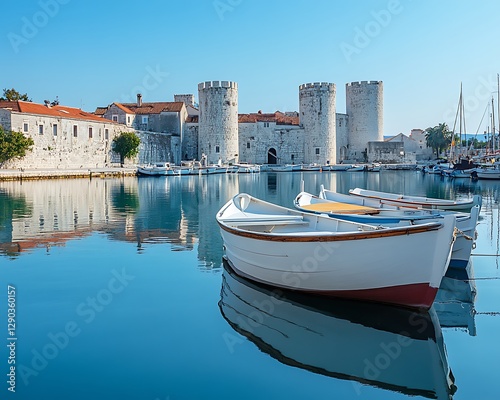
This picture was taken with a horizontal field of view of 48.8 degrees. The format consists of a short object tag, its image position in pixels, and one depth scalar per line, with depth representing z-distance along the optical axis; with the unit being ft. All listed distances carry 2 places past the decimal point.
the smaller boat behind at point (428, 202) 31.23
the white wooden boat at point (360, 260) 18.04
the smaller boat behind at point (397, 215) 25.32
